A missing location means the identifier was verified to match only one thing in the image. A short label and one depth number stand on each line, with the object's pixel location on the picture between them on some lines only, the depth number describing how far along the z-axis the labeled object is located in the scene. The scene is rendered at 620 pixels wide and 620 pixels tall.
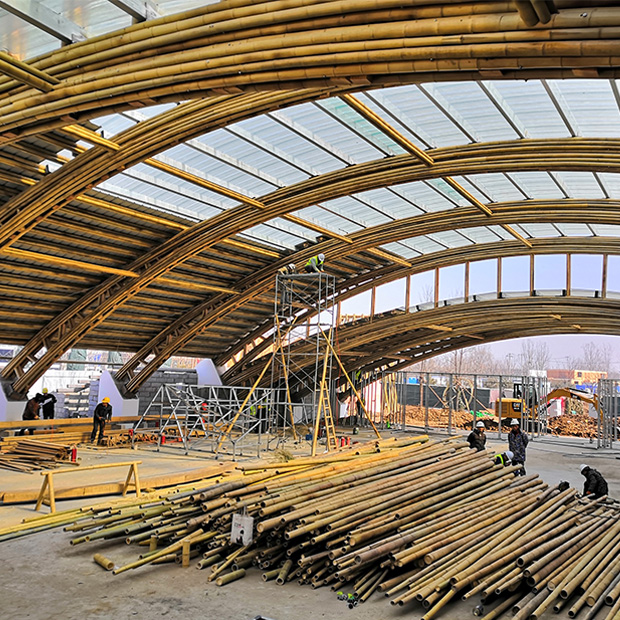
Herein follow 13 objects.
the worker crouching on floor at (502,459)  14.56
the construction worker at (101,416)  22.62
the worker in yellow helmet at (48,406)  25.53
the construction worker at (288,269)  23.74
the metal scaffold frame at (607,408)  29.92
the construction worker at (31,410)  24.34
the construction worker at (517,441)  16.19
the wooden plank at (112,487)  13.59
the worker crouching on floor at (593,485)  13.19
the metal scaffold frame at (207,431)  21.22
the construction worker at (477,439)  17.11
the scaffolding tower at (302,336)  24.51
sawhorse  12.19
